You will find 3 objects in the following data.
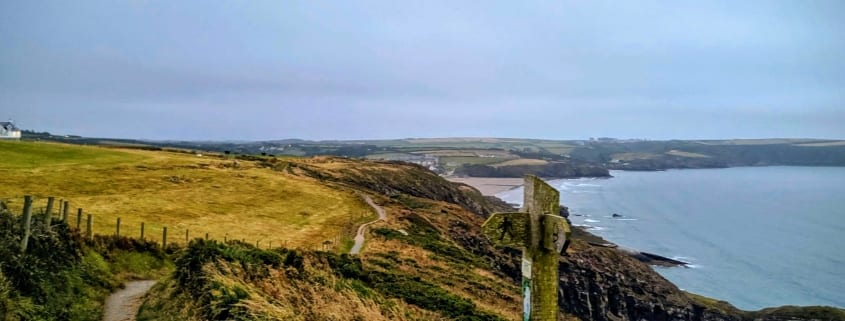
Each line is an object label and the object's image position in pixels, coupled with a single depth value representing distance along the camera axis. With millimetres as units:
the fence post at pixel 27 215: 13312
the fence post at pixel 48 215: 14996
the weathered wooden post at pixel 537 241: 5297
